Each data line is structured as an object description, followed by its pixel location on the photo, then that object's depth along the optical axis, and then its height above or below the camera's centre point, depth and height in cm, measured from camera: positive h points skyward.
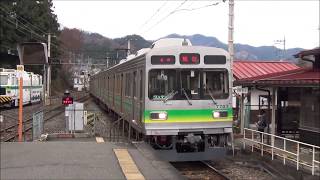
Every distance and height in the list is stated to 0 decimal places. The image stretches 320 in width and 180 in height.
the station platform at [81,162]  922 -143
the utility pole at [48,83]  4786 +88
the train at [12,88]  3741 +30
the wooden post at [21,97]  1604 -18
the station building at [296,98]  1505 -19
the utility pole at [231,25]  1830 +242
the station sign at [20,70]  1575 +67
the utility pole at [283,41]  7010 +708
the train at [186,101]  1299 -22
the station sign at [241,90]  2037 +11
